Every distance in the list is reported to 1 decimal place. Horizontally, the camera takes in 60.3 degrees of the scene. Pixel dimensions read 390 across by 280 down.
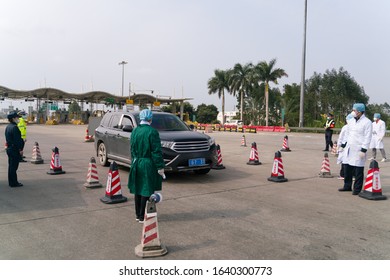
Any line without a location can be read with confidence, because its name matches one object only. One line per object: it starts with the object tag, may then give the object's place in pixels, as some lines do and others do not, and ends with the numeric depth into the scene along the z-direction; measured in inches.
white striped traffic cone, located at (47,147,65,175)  380.3
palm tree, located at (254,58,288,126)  1894.7
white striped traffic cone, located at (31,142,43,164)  464.8
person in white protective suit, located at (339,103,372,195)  287.6
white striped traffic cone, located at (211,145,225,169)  424.2
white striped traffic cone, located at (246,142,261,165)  469.7
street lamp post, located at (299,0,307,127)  1327.5
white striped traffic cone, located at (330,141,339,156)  579.6
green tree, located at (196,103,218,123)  3310.3
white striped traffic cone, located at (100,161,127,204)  253.4
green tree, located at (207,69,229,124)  2229.1
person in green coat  196.1
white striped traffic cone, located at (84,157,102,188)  307.8
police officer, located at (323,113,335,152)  620.1
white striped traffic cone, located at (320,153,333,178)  376.5
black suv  323.3
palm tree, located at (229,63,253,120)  2058.3
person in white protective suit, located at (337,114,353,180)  350.4
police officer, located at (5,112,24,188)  313.3
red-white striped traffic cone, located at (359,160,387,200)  274.2
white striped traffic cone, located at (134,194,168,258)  159.9
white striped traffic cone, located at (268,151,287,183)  344.2
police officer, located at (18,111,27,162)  494.5
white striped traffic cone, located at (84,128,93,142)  835.4
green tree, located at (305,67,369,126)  2187.5
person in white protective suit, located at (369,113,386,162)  510.9
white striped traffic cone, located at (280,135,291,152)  641.6
